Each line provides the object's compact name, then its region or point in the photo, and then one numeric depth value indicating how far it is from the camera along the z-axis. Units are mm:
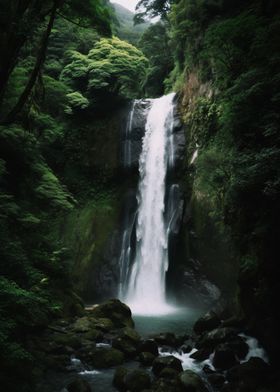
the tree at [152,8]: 24608
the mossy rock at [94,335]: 9023
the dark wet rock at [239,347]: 7594
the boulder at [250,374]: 6258
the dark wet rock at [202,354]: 7914
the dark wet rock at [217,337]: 8258
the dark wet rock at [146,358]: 7723
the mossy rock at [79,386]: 6352
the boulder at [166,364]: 7223
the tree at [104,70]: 19000
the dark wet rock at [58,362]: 7348
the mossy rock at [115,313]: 10544
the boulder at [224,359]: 7377
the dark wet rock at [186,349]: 8398
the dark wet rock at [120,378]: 6640
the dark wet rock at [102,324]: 9734
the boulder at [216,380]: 6714
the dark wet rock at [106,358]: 7668
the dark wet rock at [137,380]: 6445
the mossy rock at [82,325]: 9359
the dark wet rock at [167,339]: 8867
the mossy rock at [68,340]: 8344
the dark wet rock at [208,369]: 7243
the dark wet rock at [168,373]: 6821
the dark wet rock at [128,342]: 8273
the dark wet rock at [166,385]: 6156
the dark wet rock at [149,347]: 8255
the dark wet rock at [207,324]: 9805
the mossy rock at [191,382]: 6227
